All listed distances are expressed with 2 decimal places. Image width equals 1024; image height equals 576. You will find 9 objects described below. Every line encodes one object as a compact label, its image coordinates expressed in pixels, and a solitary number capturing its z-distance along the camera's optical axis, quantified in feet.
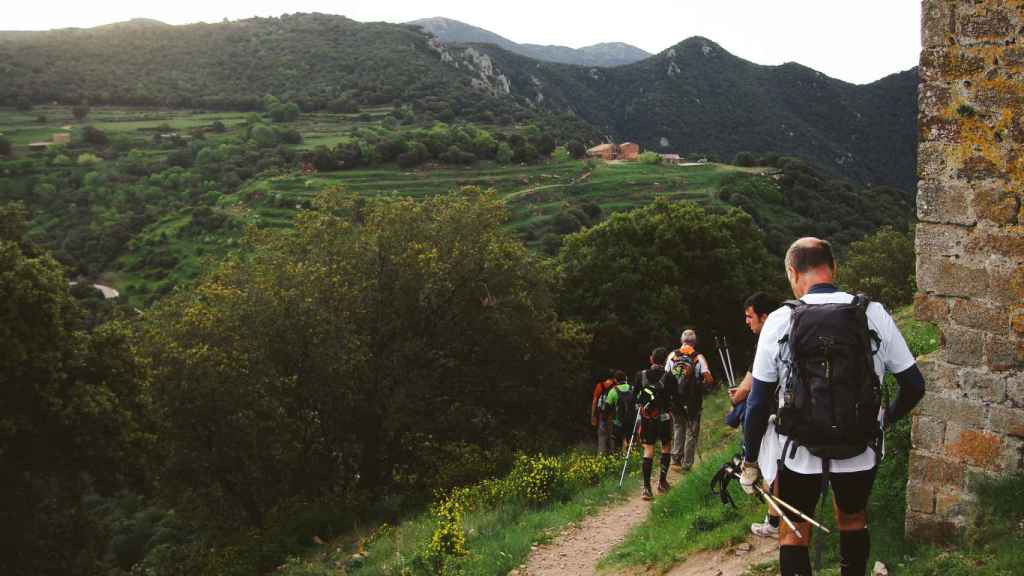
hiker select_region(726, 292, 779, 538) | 15.40
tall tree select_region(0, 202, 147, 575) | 48.44
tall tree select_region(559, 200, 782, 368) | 96.22
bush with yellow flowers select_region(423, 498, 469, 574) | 28.50
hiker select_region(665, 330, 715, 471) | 28.37
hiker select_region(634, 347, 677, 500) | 29.14
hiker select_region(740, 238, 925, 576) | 11.71
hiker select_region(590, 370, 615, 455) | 47.42
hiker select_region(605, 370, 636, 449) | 42.57
